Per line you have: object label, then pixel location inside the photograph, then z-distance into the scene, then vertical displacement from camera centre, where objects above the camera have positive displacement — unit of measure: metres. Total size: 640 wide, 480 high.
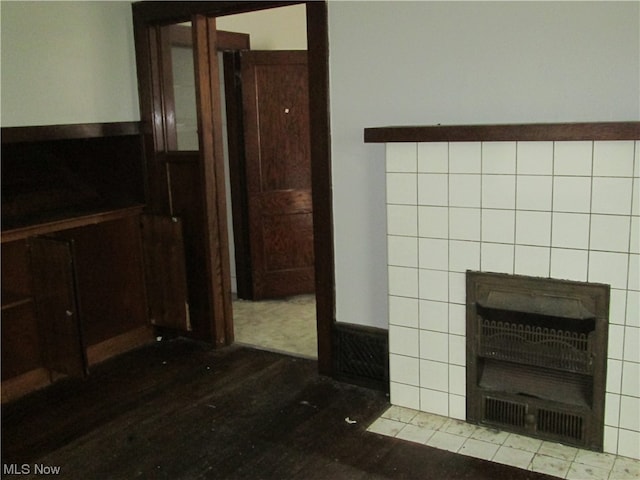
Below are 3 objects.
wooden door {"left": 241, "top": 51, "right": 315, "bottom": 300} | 4.41 -0.22
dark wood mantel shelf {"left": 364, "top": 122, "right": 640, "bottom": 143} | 2.24 +0.00
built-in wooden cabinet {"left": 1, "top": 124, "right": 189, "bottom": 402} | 3.16 -0.58
